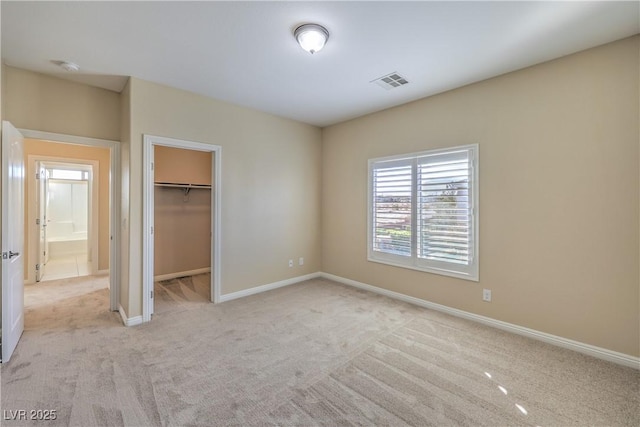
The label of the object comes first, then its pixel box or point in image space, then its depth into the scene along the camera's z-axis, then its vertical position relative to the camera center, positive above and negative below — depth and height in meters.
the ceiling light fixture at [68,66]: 2.80 +1.52
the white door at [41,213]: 4.68 -0.06
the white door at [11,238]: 2.34 -0.27
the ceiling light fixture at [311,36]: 2.21 +1.47
